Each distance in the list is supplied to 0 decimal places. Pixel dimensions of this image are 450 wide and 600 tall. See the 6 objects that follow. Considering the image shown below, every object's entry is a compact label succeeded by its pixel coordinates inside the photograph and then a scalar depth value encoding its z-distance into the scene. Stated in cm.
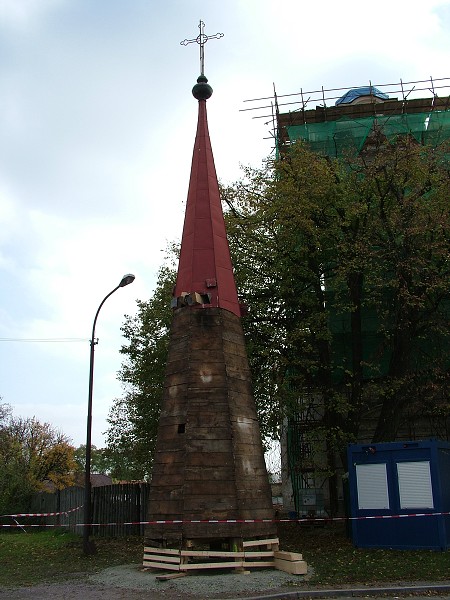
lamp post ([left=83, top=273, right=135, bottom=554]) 1535
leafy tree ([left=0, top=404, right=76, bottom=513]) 2725
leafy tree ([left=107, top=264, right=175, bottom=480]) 1952
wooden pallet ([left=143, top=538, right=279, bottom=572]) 1145
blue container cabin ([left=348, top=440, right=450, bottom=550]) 1376
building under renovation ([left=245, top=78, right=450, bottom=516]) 2183
